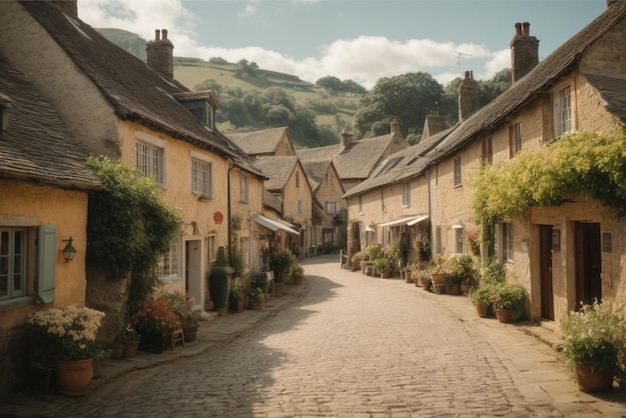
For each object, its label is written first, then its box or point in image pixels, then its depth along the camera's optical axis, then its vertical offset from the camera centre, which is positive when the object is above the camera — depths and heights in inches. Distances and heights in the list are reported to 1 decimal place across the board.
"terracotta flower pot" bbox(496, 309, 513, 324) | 483.1 -81.6
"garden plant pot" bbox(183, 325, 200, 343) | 426.6 -86.0
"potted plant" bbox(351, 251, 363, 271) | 1197.3 -58.8
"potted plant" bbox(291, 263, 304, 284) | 945.5 -75.3
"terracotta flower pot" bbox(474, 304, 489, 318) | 518.8 -83.0
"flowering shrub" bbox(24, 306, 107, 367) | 283.7 -60.5
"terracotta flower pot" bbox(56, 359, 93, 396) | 279.9 -81.5
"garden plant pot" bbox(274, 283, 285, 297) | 782.2 -85.4
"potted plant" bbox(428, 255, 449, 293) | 722.2 -62.3
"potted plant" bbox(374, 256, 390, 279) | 1026.1 -64.0
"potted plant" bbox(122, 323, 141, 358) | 366.0 -81.0
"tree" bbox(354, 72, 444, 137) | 2741.1 +775.8
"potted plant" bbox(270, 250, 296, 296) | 882.8 -52.0
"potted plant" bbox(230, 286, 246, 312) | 615.5 -81.3
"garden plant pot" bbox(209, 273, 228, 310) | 584.1 -62.3
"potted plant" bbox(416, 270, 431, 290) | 775.1 -70.0
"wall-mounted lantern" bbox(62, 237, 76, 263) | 326.0 -8.1
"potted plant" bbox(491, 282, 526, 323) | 482.0 -69.8
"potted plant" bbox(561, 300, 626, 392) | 276.4 -69.4
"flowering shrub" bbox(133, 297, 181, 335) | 385.1 -66.7
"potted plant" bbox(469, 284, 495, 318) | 514.9 -69.8
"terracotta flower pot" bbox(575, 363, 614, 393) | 277.1 -84.8
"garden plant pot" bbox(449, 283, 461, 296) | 709.9 -79.6
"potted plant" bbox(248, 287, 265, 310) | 639.1 -83.4
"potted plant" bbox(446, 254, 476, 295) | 692.7 -55.2
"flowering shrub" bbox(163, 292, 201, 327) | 425.7 -65.3
